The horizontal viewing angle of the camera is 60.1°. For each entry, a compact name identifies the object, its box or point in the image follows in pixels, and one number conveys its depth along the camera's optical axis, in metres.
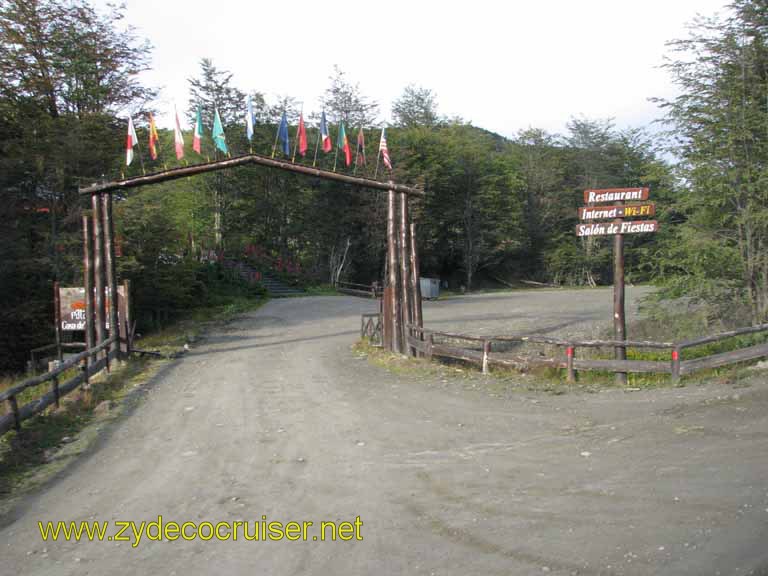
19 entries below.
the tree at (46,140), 24.12
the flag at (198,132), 16.57
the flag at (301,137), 17.41
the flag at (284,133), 17.28
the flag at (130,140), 16.86
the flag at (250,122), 16.33
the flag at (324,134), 16.97
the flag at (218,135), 16.81
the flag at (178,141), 16.69
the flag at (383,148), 17.66
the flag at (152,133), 16.91
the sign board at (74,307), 17.78
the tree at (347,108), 49.44
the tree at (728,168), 14.95
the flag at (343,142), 17.08
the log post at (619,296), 13.22
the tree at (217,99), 41.72
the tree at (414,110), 61.53
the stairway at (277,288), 40.62
